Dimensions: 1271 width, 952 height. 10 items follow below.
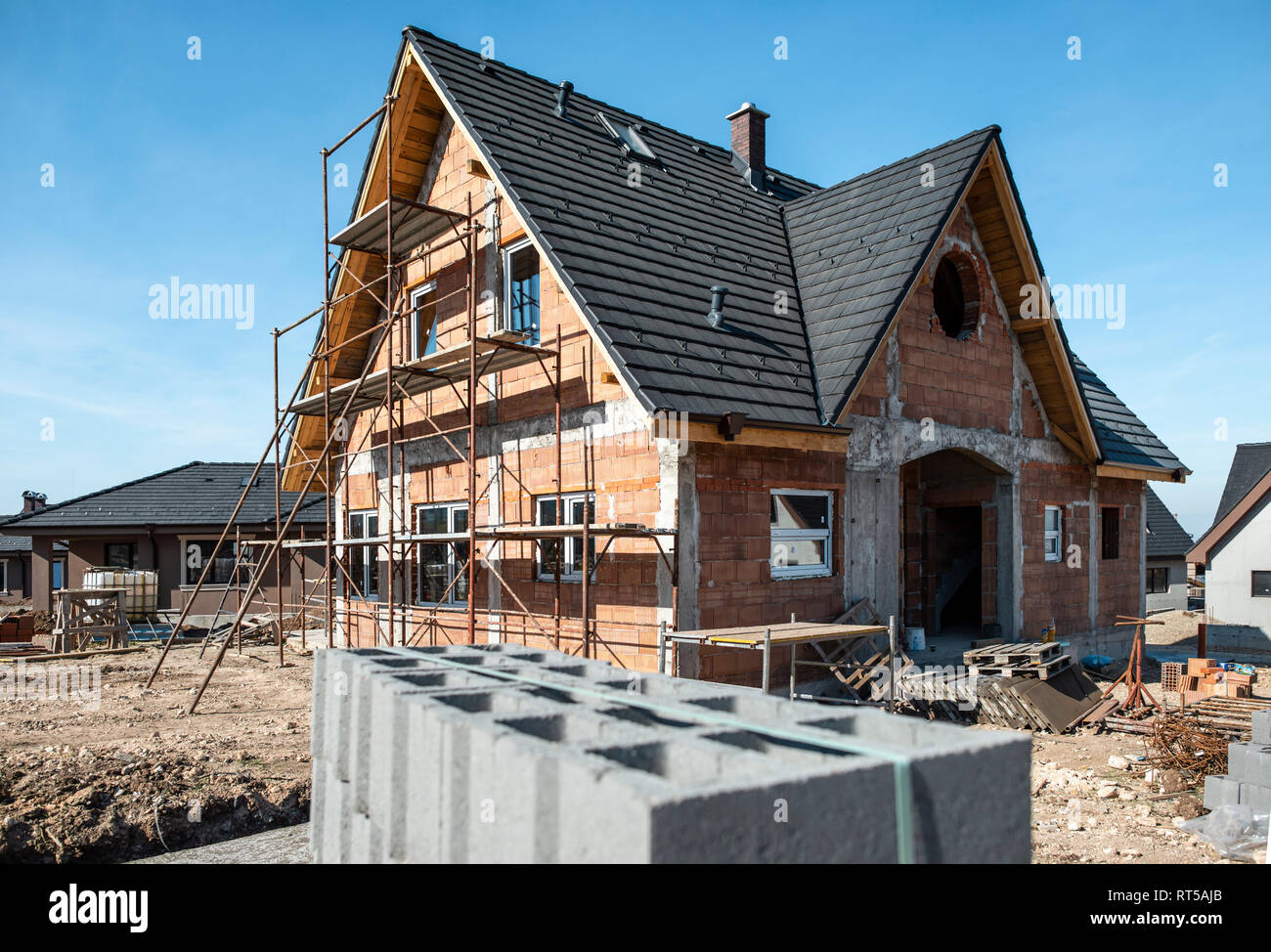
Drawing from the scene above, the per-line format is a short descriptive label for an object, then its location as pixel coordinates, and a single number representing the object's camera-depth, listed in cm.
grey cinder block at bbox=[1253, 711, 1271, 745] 781
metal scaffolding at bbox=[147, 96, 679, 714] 1145
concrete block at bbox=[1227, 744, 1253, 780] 737
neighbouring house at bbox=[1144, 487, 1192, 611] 3516
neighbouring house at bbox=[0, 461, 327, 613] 2783
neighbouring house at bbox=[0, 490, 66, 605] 3894
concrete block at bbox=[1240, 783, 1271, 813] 714
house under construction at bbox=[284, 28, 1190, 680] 1069
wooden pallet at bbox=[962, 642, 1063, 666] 1193
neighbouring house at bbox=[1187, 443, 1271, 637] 2419
